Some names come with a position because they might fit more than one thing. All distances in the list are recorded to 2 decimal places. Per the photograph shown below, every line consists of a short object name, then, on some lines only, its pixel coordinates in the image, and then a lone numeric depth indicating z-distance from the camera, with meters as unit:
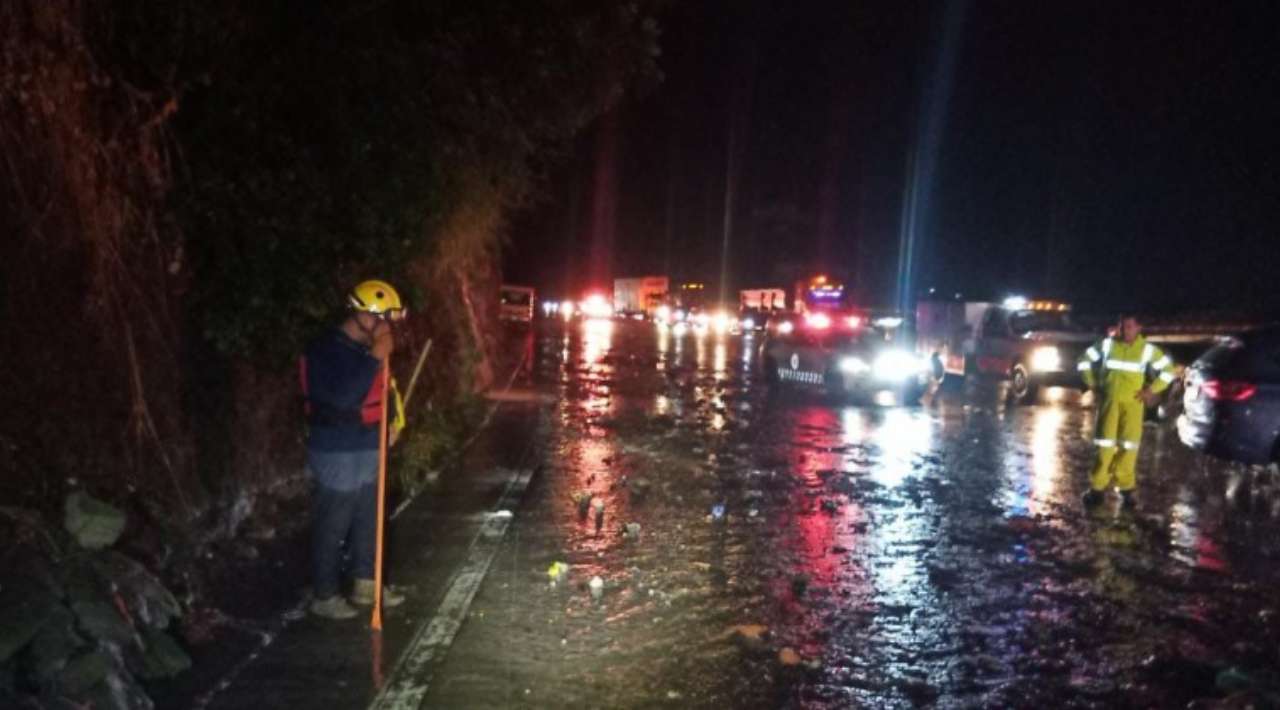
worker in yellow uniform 11.12
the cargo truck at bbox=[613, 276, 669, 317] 85.33
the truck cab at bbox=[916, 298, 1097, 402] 22.38
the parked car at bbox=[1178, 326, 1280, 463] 11.93
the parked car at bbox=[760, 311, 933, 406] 21.52
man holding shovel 6.62
